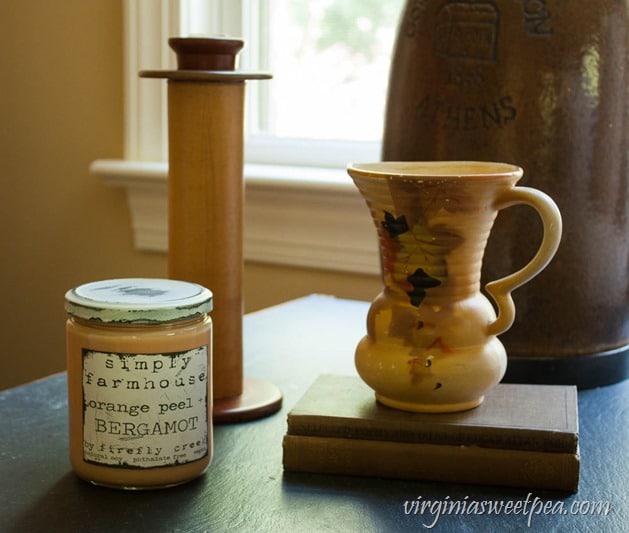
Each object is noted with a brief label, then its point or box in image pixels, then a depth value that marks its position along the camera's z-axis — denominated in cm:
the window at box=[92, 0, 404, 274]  142
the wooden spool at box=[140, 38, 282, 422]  67
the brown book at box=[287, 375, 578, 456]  56
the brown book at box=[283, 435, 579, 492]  57
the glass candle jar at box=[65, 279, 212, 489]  54
